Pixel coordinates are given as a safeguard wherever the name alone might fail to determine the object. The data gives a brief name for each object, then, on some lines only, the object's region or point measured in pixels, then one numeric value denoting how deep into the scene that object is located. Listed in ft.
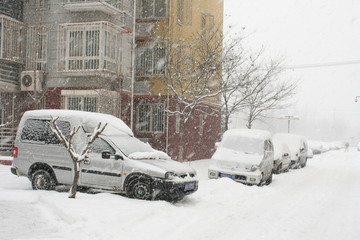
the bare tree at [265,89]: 84.23
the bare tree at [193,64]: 59.52
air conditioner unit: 68.54
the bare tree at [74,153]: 28.04
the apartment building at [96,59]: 66.23
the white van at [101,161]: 31.09
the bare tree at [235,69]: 69.92
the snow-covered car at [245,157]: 44.09
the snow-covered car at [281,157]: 62.54
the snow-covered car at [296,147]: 77.82
